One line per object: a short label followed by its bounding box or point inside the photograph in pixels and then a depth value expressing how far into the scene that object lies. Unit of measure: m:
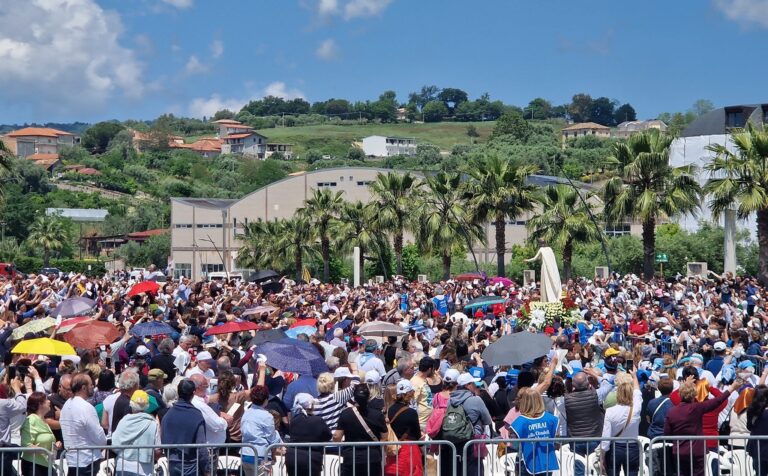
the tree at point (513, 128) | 192.00
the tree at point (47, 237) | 91.69
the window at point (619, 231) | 73.10
